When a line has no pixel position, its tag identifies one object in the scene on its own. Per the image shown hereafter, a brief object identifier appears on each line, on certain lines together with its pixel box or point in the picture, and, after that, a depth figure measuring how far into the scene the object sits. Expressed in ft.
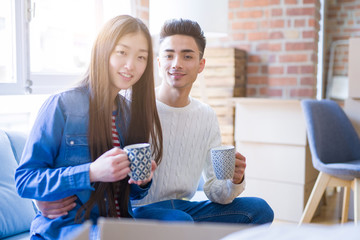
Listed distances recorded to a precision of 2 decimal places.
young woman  3.51
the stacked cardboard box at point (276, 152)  9.33
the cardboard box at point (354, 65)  8.98
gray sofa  4.41
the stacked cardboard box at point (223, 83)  10.12
